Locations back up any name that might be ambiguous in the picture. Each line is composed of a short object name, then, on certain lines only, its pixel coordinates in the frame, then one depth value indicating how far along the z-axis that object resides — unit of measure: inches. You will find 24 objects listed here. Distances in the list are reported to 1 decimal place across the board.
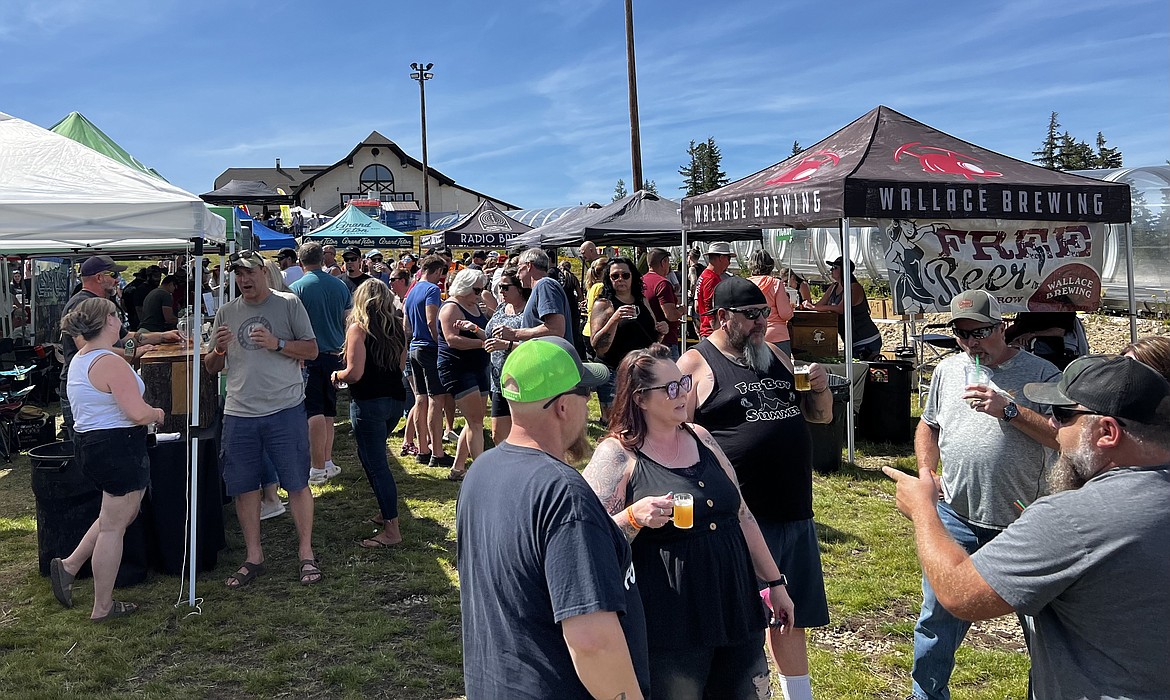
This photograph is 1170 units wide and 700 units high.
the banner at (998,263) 289.9
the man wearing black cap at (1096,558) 70.4
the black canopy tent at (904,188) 274.4
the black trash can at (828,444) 281.0
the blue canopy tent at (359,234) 788.6
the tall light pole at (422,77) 1945.1
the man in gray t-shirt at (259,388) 195.3
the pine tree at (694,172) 3070.9
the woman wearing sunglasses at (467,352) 266.5
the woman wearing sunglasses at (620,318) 281.0
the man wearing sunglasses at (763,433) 127.8
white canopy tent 175.0
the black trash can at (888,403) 315.9
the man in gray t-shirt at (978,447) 127.2
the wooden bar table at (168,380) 207.8
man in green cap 70.1
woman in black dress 96.1
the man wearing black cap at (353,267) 439.5
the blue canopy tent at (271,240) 680.5
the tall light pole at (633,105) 762.8
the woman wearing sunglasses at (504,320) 242.1
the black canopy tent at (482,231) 709.7
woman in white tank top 169.9
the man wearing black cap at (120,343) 220.2
